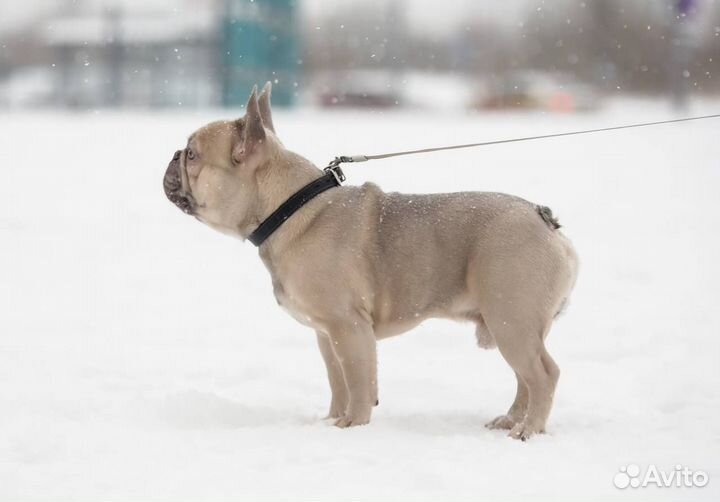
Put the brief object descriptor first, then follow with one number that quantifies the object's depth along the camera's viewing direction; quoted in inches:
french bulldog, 176.2
